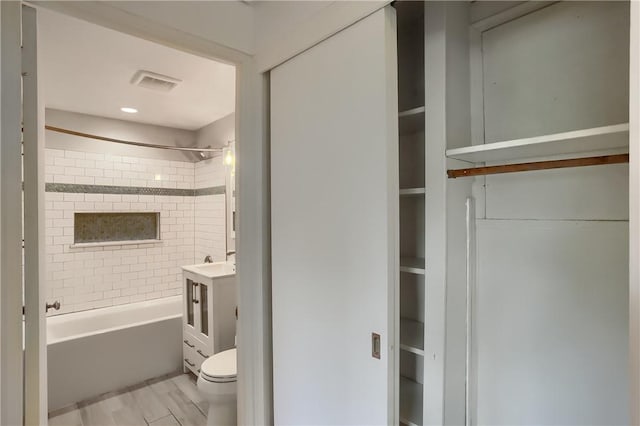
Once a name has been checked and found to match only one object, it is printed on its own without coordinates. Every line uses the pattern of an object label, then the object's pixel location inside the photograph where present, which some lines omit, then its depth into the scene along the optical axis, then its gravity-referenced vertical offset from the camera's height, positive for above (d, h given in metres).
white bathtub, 2.63 -1.18
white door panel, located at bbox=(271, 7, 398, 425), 1.15 -0.06
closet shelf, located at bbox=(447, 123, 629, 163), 0.89 +0.19
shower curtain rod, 3.13 +0.71
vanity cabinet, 2.86 -0.92
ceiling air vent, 2.51 +1.01
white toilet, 2.18 -1.14
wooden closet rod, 0.93 +0.14
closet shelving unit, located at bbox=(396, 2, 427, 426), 1.55 +0.11
